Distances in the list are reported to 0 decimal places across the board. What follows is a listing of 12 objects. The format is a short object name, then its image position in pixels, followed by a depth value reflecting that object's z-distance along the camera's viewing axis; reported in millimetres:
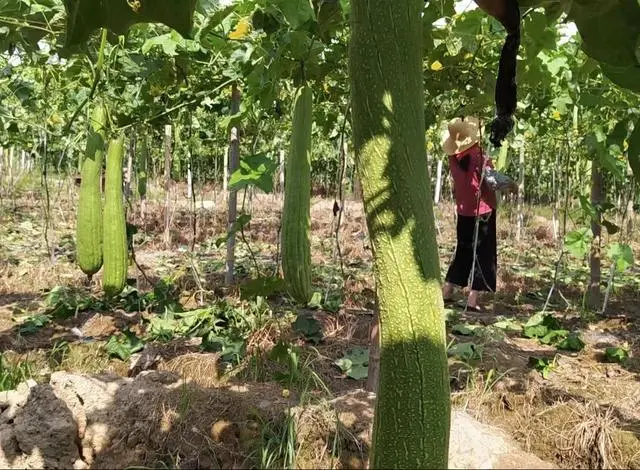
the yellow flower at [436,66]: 2863
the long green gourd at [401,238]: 793
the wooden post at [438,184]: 10953
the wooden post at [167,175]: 7031
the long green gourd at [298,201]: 1591
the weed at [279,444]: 1850
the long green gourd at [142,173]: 4604
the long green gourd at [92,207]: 2621
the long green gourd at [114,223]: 2723
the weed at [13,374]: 2684
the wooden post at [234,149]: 4645
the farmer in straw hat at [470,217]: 4624
